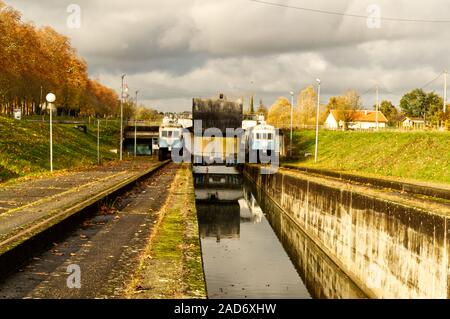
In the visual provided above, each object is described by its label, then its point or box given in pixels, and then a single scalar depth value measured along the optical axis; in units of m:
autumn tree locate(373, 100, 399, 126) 161.85
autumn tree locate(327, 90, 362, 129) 98.35
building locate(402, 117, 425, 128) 140.32
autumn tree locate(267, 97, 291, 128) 131.00
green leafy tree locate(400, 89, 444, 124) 145.12
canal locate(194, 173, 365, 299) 16.56
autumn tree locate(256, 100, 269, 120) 176.35
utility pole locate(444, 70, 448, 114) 65.24
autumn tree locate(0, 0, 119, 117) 65.31
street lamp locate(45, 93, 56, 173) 29.84
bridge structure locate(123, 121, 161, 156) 77.12
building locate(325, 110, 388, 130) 126.33
